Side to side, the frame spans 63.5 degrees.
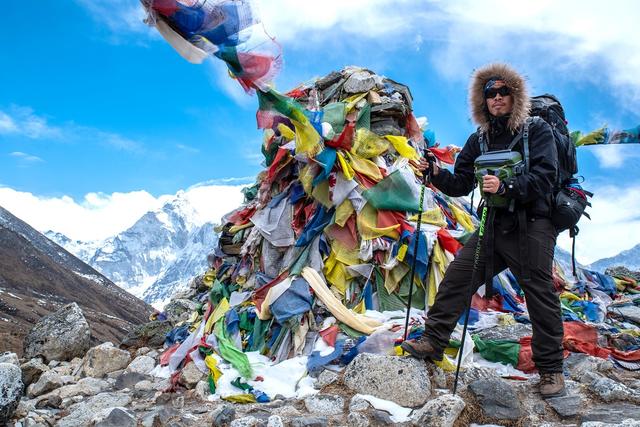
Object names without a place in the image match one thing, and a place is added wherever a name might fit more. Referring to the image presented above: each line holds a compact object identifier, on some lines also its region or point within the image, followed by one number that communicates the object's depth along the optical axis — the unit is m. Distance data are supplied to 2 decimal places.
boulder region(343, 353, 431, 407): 4.90
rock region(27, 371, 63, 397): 7.67
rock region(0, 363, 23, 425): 5.55
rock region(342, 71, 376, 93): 9.23
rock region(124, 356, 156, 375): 8.30
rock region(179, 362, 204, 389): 6.59
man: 4.51
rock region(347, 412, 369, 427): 4.52
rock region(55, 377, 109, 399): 7.31
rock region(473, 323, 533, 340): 6.25
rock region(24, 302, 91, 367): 10.68
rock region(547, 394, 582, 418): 4.44
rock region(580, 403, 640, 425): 4.29
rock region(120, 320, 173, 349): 11.19
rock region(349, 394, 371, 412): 4.81
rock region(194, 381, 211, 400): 6.09
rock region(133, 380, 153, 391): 7.26
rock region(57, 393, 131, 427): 5.75
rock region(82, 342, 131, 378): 8.44
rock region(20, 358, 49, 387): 8.30
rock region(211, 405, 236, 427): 4.80
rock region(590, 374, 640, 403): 4.72
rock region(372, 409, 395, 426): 4.54
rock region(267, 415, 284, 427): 4.46
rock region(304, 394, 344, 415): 4.94
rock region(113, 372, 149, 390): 7.57
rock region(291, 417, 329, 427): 4.50
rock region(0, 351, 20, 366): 8.66
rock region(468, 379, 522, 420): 4.46
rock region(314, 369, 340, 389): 5.70
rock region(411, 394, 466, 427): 4.29
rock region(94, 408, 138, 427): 5.12
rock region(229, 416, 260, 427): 4.55
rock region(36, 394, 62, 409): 6.82
